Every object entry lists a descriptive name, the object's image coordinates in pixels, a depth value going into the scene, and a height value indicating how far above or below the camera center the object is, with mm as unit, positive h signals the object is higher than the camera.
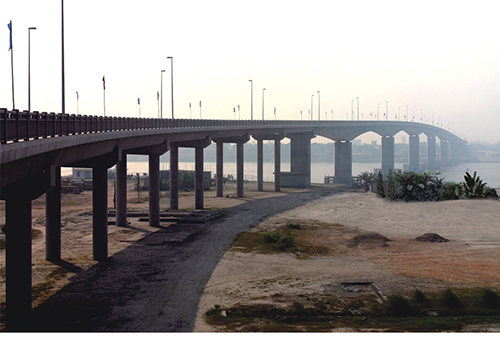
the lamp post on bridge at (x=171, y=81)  67938 +10506
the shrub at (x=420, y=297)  23000 -5891
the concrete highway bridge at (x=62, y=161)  20453 +65
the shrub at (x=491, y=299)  22161 -5787
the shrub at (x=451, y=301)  22203 -5873
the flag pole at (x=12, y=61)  29341 +5790
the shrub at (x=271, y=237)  40469 -5743
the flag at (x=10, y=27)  31078 +8085
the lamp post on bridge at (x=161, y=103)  64450 +7288
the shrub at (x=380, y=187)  68888 -3217
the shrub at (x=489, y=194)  58281 -3479
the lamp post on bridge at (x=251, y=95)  108375 +13790
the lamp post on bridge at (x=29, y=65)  31666 +5913
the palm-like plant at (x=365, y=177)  109275 -3115
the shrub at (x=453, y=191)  59812 -3272
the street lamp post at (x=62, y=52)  32281 +6881
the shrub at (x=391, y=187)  64875 -3004
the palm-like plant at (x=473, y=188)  58625 -2852
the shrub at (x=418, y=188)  60125 -2914
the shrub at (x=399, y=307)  21688 -6008
